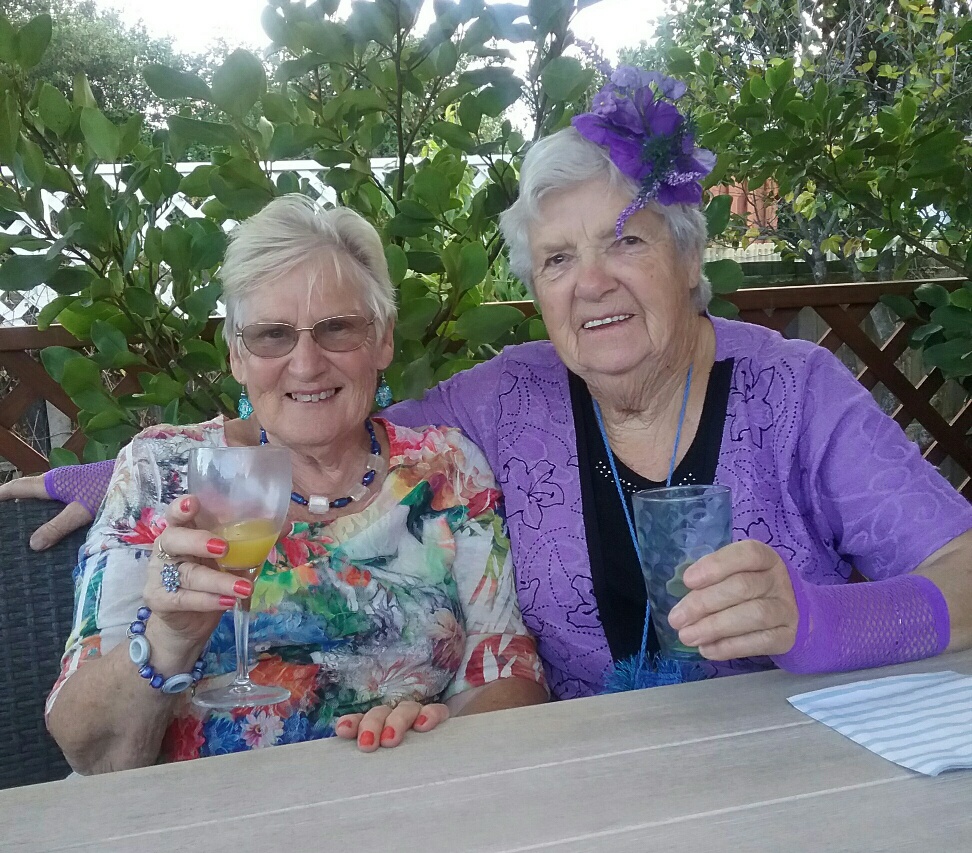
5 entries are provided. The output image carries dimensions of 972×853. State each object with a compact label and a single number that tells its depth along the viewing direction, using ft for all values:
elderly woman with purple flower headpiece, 5.76
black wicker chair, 5.45
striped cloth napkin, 3.45
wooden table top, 3.03
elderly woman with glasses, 5.51
